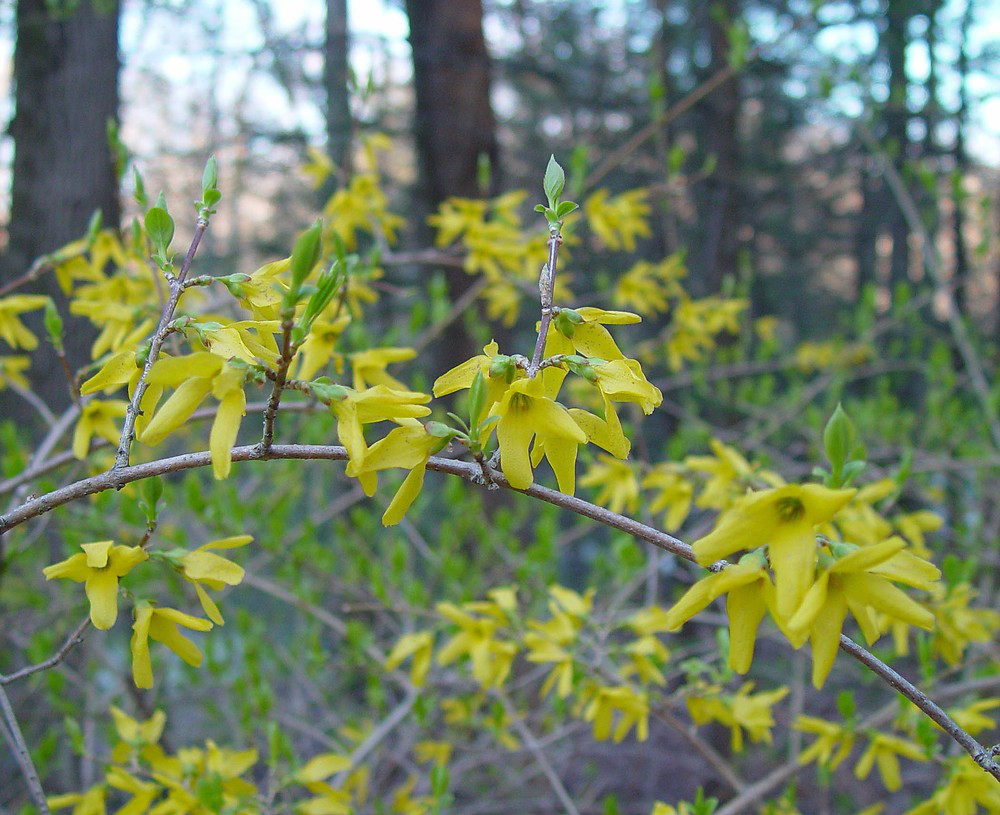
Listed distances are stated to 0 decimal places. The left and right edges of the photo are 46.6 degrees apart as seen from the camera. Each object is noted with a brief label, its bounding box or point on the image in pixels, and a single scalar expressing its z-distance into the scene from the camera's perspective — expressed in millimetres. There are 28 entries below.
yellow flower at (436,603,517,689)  416
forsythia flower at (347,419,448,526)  260
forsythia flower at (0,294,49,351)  396
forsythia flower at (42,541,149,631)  276
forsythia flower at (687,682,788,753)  413
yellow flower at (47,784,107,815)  366
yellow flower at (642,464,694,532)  479
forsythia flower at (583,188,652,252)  654
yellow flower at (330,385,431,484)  260
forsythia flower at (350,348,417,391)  371
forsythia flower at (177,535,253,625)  278
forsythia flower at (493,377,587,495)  259
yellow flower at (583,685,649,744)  396
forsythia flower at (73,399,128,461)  355
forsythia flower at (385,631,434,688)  461
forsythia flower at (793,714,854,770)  394
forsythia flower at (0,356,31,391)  435
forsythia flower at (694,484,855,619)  242
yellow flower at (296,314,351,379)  361
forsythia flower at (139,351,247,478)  250
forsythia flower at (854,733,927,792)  384
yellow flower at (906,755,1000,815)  336
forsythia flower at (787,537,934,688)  244
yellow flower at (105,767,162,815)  350
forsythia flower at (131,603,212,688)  276
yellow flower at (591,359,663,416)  262
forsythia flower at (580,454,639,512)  502
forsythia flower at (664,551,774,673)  252
